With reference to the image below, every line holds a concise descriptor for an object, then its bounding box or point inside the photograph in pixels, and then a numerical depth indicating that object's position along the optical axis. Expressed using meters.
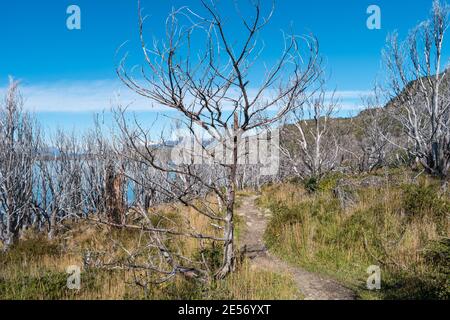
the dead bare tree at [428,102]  9.69
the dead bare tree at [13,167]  9.62
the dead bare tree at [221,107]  3.78
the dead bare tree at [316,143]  13.59
